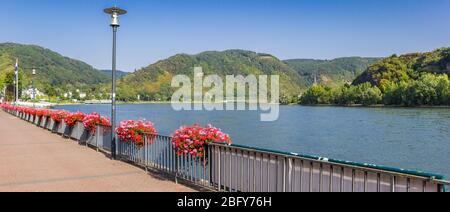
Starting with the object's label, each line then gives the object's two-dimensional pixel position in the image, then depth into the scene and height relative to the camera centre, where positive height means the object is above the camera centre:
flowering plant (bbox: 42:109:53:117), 25.86 -1.02
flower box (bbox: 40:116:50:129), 26.47 -1.60
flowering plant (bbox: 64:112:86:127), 19.47 -0.97
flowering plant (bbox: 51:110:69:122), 21.95 -0.97
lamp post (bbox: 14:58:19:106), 43.92 +0.04
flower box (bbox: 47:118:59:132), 23.20 -1.63
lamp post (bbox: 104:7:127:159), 13.07 +0.99
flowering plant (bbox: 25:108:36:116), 32.54 -1.19
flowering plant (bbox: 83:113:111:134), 16.63 -0.95
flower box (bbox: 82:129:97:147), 16.28 -1.60
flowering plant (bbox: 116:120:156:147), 11.86 -0.93
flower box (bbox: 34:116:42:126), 29.29 -1.67
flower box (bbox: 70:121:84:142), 18.24 -1.54
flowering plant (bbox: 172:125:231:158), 8.77 -0.84
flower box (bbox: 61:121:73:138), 20.42 -1.62
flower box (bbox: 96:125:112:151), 14.76 -1.40
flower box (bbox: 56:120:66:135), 21.37 -1.59
